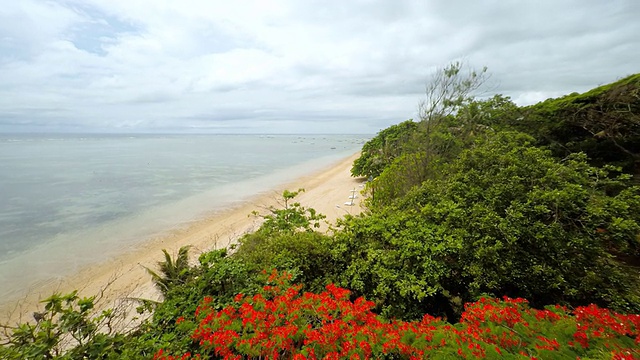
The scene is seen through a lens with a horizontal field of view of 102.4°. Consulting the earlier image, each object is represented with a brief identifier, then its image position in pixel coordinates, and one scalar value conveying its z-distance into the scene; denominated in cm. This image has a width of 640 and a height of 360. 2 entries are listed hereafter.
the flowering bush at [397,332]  294
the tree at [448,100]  1133
